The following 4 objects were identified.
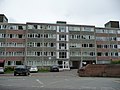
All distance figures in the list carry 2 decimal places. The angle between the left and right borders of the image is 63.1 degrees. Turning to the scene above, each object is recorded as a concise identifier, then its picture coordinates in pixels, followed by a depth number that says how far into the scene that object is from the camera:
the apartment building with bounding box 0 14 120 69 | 28.04
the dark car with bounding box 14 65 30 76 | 14.77
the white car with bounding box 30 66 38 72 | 21.38
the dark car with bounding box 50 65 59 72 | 22.44
